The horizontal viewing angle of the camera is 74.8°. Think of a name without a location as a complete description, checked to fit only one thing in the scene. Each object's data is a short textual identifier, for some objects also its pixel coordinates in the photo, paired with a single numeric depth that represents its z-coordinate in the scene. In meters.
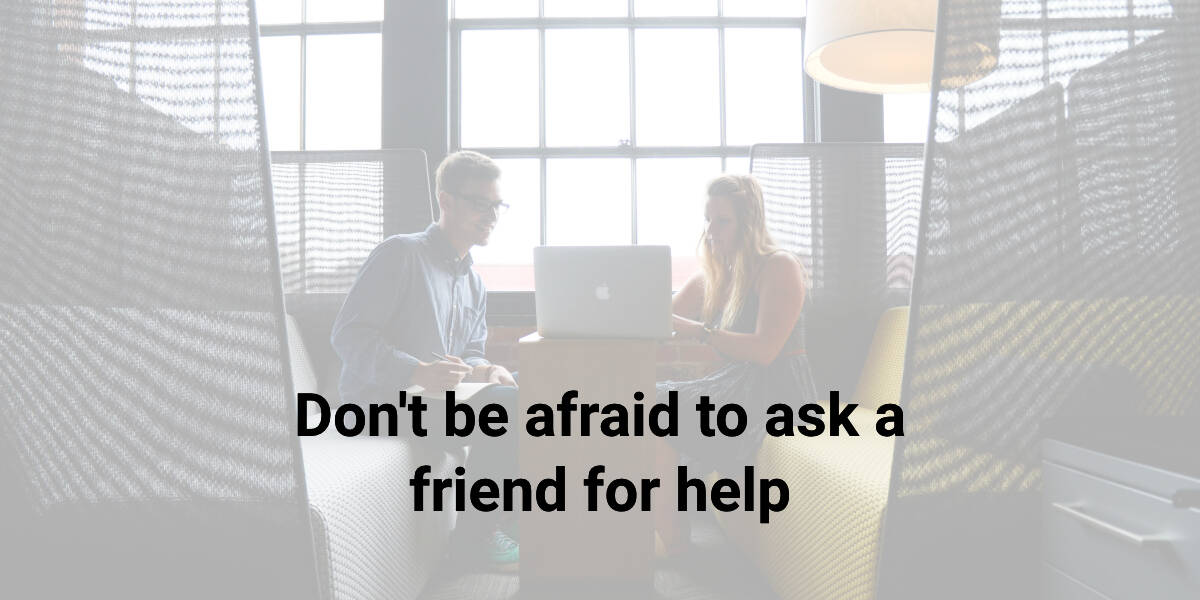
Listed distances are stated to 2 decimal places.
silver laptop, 1.90
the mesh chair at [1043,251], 0.94
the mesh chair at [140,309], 1.00
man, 1.94
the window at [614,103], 3.12
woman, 2.10
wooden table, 1.89
